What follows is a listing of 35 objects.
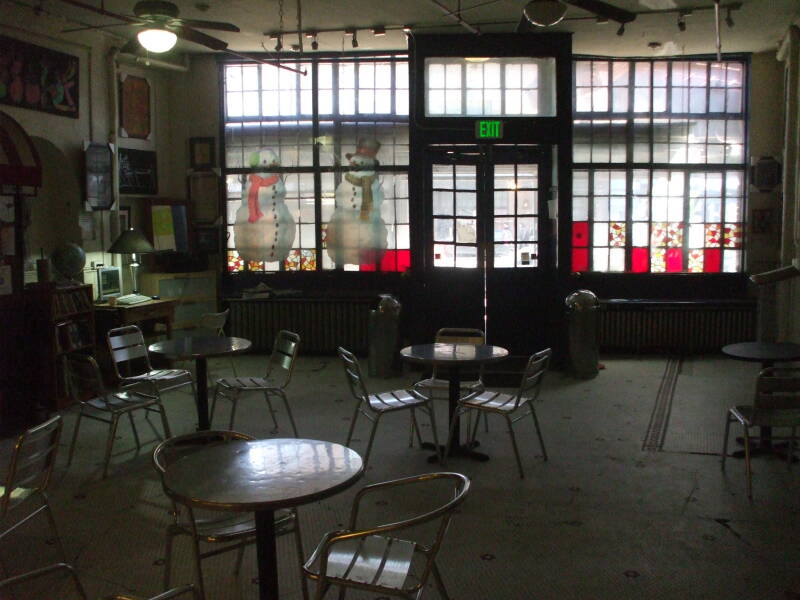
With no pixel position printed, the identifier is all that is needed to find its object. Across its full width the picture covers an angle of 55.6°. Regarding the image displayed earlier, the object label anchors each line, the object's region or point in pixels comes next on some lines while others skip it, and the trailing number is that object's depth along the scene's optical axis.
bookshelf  6.75
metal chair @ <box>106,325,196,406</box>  6.11
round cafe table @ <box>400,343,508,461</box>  5.34
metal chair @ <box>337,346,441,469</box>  5.28
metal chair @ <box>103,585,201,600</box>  2.57
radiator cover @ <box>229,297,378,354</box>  9.83
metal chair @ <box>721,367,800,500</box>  4.75
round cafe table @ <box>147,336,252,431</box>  5.63
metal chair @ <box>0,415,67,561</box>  3.36
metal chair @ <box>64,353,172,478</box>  5.30
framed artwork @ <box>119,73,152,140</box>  9.18
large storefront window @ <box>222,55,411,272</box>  10.00
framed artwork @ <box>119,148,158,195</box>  9.20
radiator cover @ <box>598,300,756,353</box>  9.70
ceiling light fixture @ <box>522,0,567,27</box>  5.95
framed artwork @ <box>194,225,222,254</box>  10.12
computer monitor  8.47
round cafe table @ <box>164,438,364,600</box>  2.75
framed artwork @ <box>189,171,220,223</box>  10.14
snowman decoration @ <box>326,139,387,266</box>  10.00
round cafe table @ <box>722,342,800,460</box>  5.45
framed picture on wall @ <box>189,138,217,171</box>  10.12
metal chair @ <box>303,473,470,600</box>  2.65
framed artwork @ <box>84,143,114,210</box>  8.34
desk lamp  8.07
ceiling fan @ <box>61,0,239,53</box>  5.71
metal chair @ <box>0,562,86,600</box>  2.53
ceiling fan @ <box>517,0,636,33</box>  5.95
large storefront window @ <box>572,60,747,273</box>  10.02
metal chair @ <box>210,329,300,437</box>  5.95
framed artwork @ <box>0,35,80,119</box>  7.27
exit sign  8.97
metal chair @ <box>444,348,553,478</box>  5.20
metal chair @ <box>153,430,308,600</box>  3.09
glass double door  9.20
